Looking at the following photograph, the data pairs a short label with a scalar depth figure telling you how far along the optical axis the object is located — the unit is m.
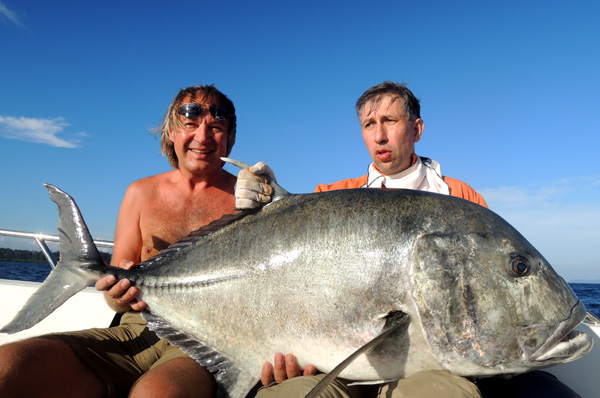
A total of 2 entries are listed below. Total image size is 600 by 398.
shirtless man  0.81
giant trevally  0.67
